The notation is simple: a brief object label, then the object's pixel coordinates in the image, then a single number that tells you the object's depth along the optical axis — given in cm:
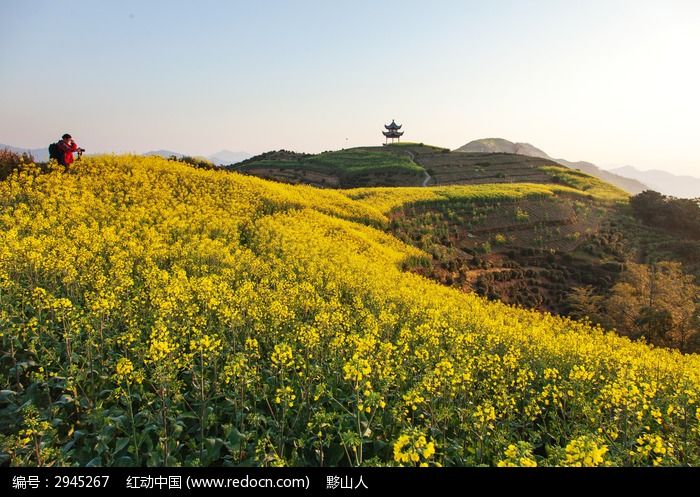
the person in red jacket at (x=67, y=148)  2177
